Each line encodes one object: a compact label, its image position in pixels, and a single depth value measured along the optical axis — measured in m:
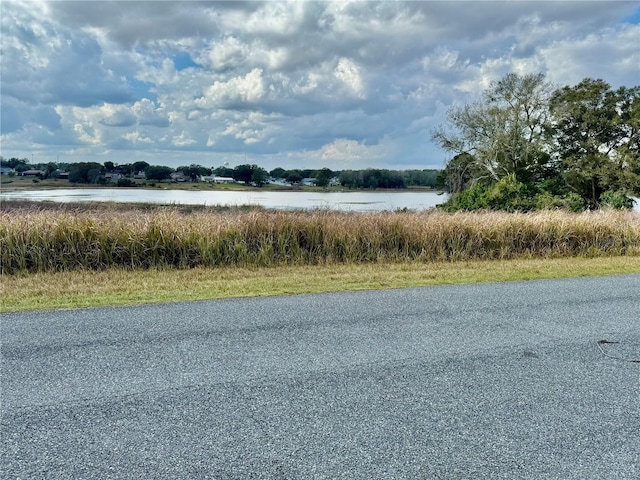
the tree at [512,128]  36.00
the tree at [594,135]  32.84
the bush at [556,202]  22.61
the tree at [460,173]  39.53
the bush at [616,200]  25.41
